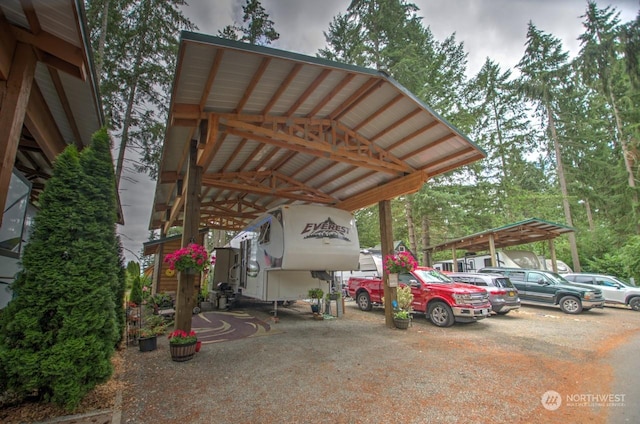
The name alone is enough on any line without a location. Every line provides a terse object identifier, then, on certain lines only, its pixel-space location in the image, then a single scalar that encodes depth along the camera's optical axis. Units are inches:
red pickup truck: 302.0
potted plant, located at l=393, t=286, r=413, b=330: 287.0
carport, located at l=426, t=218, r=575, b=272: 556.4
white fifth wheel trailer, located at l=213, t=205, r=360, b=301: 284.0
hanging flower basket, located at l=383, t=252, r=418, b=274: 288.4
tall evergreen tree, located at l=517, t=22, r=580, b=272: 742.5
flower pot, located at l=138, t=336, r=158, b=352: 207.9
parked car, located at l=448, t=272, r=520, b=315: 371.2
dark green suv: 397.4
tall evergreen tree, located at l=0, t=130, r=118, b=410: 106.7
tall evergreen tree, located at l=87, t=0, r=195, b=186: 470.6
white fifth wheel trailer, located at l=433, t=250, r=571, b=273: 666.8
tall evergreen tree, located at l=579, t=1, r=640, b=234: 575.8
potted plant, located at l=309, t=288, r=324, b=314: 334.6
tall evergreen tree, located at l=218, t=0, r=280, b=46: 726.5
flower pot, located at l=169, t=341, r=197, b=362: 184.7
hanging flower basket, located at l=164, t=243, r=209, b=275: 204.1
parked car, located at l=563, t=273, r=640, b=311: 439.6
